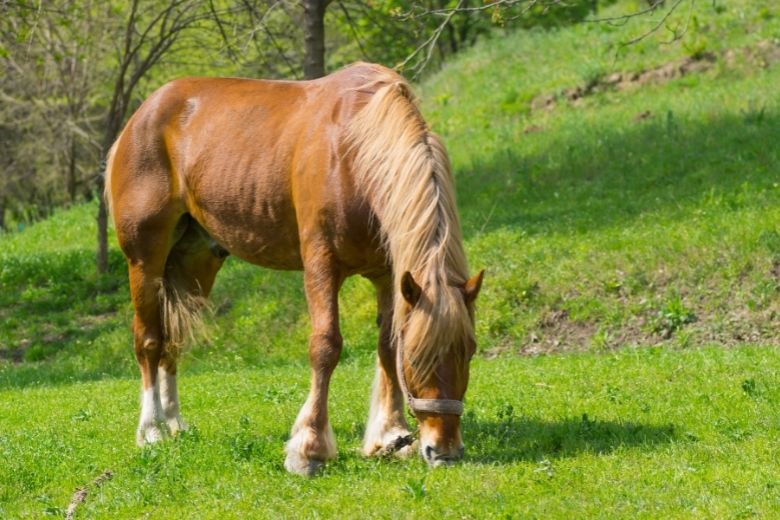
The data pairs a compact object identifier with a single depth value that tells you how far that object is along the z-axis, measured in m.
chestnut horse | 12.27
